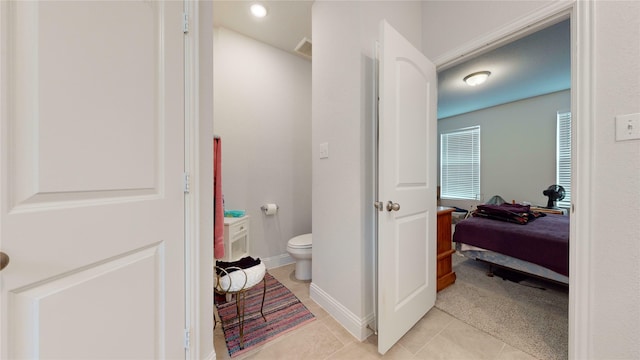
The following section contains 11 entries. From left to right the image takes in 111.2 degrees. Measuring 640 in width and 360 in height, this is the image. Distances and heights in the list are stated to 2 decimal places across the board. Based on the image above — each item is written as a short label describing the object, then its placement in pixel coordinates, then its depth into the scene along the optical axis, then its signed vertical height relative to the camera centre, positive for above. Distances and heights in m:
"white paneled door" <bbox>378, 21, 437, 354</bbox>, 1.29 -0.05
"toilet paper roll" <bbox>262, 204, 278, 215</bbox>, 2.54 -0.34
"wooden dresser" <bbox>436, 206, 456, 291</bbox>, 2.10 -0.72
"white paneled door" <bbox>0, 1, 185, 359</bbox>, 0.56 +0.00
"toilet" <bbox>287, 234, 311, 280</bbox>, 2.20 -0.76
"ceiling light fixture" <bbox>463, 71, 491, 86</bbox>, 2.97 +1.41
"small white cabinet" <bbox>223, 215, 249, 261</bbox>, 1.94 -0.54
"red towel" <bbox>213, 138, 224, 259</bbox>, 1.41 -0.18
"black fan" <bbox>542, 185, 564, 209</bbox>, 3.40 -0.23
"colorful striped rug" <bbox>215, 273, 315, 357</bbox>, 1.43 -1.04
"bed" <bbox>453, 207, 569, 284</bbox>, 1.84 -0.61
